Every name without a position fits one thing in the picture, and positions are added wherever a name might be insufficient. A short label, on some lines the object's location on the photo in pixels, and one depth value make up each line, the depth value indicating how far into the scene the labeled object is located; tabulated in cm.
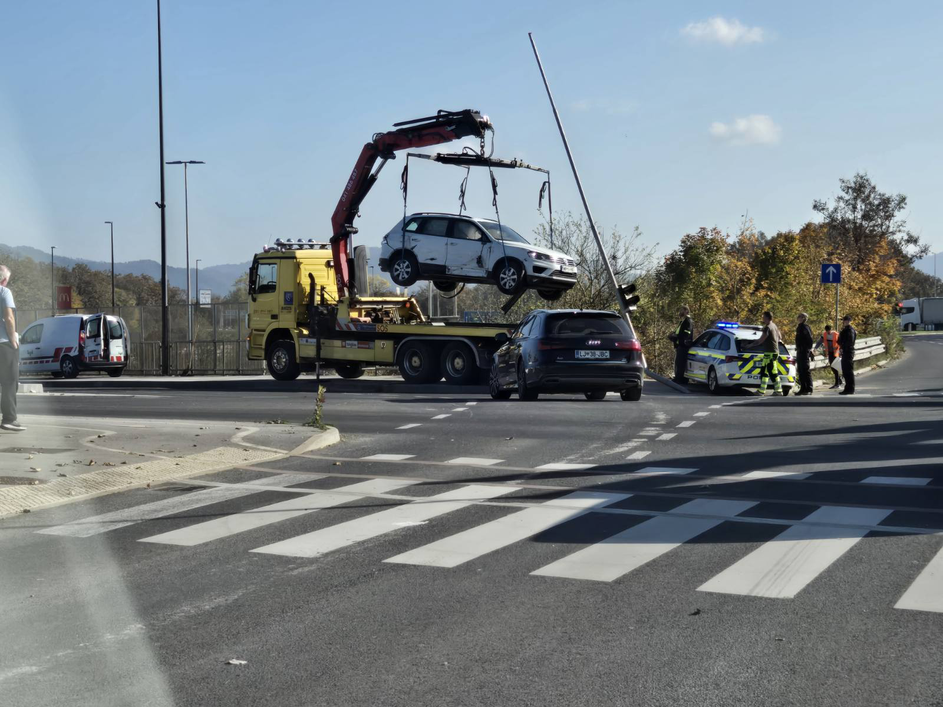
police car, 2494
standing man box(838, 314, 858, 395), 2470
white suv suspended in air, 2583
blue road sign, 2902
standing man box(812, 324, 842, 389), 2820
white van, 3788
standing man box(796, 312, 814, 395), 2447
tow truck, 2625
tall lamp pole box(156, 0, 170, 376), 3759
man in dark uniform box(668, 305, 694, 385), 2755
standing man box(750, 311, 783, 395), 2452
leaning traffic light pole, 2688
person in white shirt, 1367
